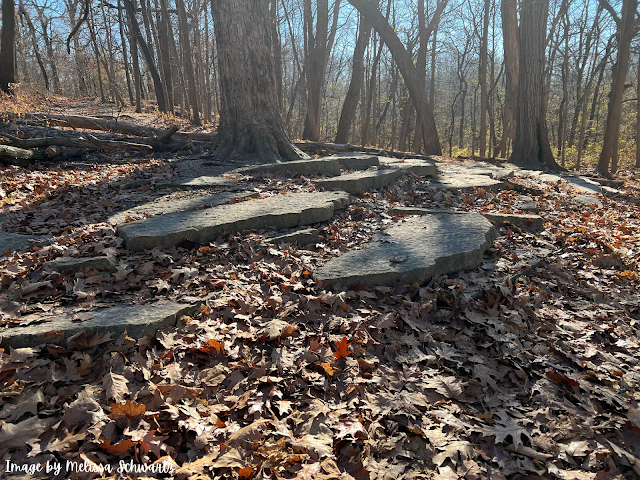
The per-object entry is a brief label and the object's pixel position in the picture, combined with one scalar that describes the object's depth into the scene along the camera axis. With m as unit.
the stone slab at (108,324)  2.02
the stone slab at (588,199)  6.08
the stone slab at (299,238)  3.65
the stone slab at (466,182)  5.97
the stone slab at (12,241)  3.11
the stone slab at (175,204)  3.95
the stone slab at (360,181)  5.30
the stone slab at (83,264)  2.75
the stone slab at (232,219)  3.32
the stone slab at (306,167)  5.79
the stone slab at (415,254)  3.13
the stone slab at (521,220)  4.55
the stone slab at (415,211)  4.55
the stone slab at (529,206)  5.21
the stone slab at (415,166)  6.63
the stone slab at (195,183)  4.94
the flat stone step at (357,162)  6.64
